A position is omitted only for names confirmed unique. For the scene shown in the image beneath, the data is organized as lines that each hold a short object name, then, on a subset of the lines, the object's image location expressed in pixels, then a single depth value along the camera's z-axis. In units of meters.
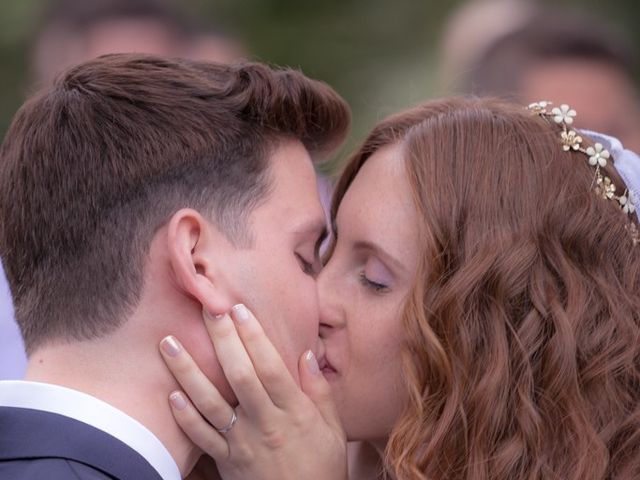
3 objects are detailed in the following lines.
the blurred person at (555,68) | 6.07
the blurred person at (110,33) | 6.11
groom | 3.33
